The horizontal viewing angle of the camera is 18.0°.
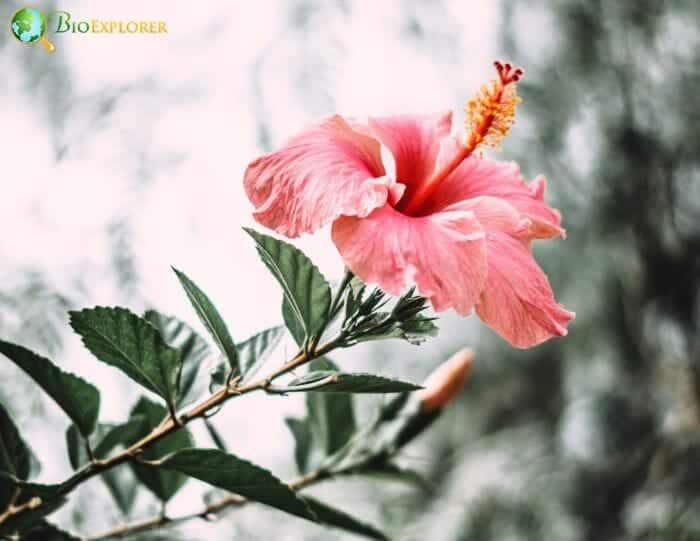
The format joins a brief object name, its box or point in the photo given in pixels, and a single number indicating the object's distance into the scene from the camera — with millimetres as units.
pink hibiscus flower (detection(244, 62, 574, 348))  671
